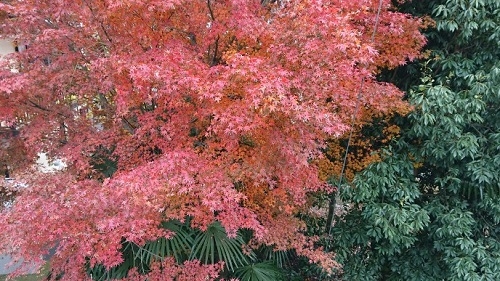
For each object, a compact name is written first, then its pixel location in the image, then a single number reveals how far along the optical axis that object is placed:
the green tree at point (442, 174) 4.47
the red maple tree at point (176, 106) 3.51
